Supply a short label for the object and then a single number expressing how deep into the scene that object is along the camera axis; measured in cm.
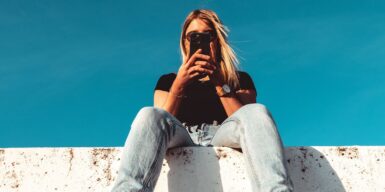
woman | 172
